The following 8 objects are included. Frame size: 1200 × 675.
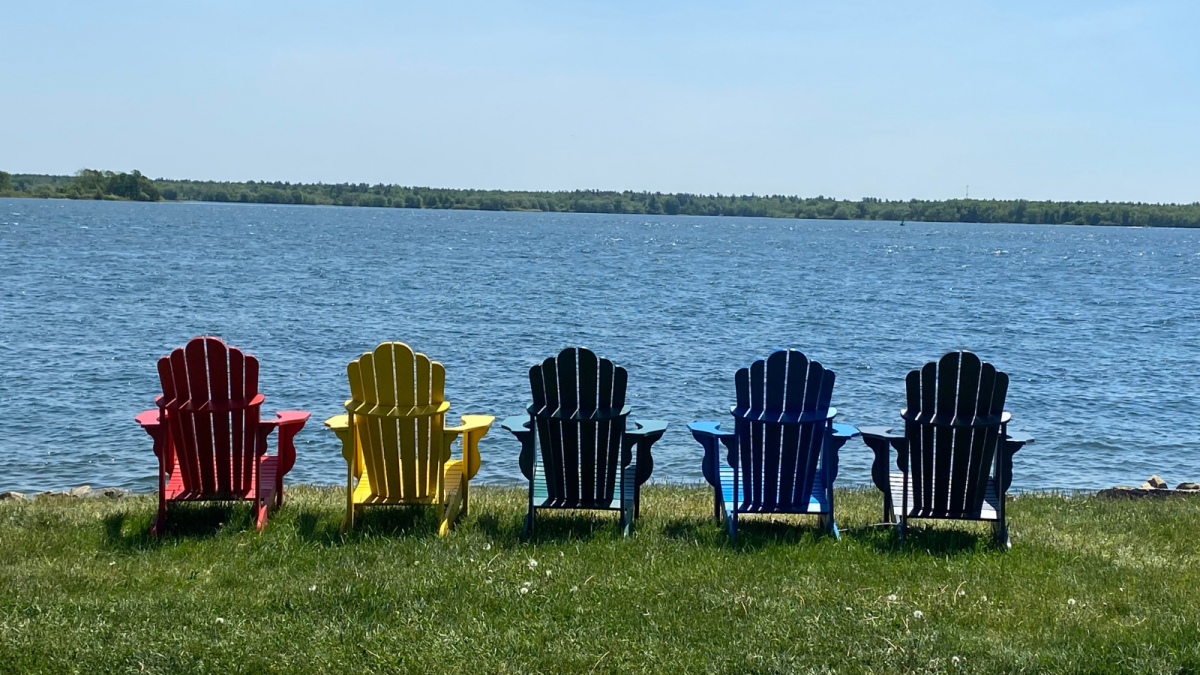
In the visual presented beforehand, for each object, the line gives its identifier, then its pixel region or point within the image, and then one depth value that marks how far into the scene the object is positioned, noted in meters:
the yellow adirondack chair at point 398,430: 6.73
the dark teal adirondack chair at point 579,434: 6.77
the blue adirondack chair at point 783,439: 6.70
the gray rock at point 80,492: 9.41
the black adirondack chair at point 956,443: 6.56
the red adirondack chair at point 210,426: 6.68
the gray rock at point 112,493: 9.39
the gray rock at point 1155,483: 11.05
